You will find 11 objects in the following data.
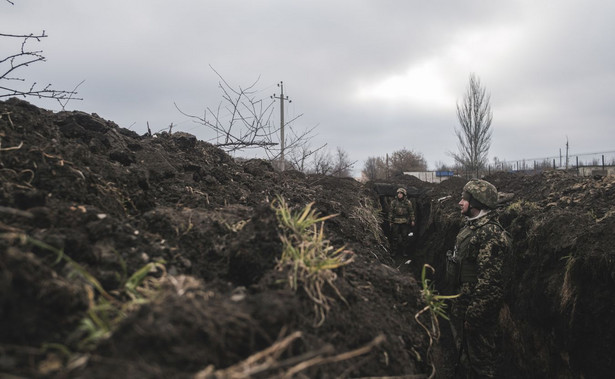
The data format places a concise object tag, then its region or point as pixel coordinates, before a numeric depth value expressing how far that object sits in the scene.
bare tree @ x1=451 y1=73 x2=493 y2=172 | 29.36
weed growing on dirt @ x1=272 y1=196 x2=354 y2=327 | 1.51
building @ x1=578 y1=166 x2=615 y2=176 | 20.60
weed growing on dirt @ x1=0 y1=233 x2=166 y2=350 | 1.05
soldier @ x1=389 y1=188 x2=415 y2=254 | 10.88
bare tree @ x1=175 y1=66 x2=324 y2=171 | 5.10
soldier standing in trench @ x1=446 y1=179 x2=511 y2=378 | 3.84
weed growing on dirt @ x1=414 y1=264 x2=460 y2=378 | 2.01
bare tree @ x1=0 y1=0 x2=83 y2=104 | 2.93
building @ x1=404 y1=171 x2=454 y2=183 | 29.67
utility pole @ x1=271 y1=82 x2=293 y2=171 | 16.61
